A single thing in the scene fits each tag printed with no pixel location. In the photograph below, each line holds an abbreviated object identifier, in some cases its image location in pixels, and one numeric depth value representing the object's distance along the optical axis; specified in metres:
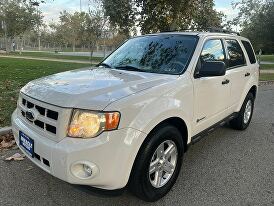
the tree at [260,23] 24.91
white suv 2.82
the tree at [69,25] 50.03
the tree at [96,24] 25.33
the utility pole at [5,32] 44.40
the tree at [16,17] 42.69
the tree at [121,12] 13.60
